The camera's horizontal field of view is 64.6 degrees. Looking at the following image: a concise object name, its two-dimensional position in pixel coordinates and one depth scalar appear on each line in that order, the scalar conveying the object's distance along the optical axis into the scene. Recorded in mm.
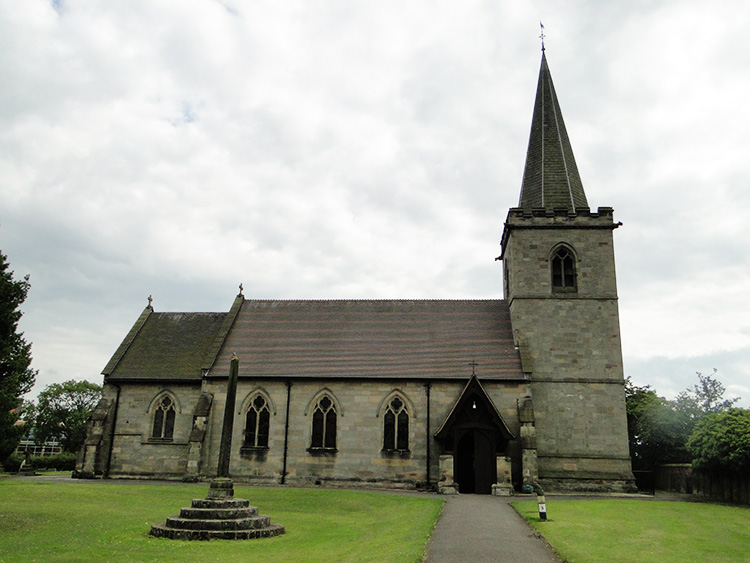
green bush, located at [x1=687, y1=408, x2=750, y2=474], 25281
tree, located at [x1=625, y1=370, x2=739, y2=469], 38562
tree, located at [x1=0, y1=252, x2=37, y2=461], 16672
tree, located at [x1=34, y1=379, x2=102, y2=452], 71625
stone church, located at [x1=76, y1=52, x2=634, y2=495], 29375
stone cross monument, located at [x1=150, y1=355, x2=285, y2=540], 15523
